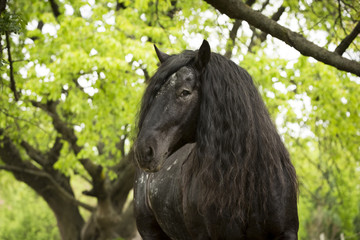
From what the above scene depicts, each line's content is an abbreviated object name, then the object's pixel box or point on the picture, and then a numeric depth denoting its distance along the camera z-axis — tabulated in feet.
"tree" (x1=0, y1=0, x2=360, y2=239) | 61.82
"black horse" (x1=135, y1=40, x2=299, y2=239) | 22.24
